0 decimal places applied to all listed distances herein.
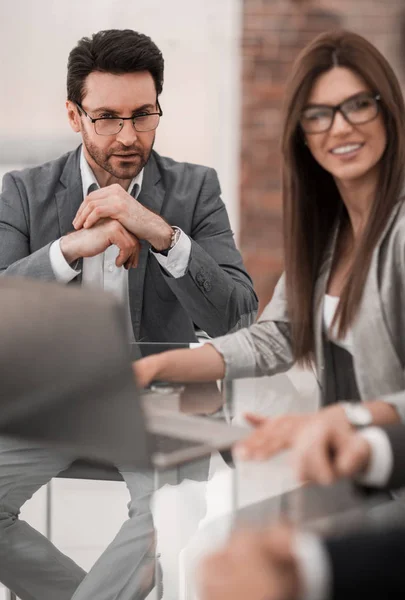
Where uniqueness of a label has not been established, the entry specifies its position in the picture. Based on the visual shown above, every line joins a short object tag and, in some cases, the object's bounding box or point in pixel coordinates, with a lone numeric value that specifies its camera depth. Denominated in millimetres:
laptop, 1630
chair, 2297
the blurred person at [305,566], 1192
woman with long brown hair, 1941
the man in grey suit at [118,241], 2330
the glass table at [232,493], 1530
